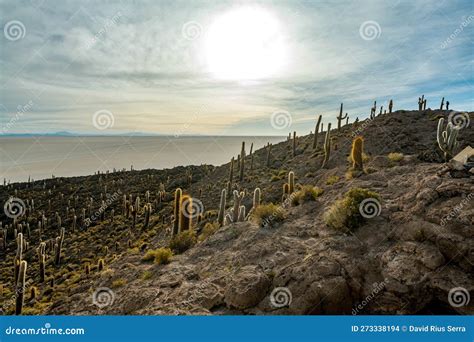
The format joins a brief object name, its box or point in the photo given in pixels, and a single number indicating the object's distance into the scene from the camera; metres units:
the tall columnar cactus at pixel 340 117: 36.80
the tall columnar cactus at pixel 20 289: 17.81
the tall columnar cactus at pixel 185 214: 17.88
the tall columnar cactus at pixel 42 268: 26.58
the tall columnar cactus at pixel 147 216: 34.56
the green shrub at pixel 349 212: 10.11
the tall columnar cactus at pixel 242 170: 36.41
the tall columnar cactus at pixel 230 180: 31.98
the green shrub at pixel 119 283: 12.27
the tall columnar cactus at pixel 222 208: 19.80
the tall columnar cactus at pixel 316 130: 36.59
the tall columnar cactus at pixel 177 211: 18.31
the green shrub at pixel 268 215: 12.80
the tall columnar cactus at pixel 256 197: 17.64
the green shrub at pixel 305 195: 14.38
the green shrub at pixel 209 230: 16.12
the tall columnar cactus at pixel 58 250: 30.60
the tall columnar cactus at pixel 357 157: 16.42
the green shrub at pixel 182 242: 14.70
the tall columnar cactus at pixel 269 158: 39.79
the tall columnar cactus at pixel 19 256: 21.28
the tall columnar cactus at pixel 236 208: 16.84
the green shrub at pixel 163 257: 13.10
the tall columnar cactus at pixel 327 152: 26.80
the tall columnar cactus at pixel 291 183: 18.55
